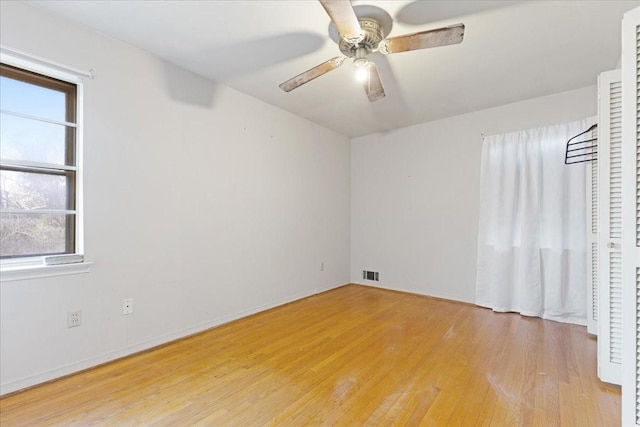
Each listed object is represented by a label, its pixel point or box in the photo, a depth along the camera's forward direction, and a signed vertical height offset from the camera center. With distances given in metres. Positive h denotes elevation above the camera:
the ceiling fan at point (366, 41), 1.58 +1.06
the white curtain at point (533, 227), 3.11 -0.14
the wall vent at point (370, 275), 4.68 -1.01
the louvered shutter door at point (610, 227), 1.88 -0.08
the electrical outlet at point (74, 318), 2.06 -0.76
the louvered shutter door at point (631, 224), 1.22 -0.04
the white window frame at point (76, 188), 1.86 +0.17
